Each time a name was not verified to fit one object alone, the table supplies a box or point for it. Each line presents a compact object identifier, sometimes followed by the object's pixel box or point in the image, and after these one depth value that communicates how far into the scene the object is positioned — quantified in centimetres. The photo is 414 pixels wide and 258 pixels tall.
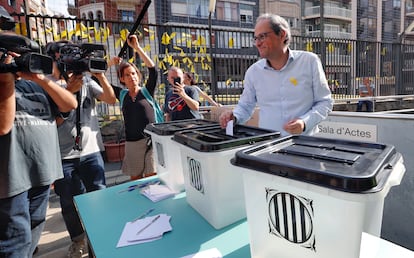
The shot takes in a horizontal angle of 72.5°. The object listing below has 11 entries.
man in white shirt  157
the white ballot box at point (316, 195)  62
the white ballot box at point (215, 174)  101
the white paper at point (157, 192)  138
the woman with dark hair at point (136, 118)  238
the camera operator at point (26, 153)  120
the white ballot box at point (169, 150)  139
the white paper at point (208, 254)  90
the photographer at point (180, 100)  292
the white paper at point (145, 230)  102
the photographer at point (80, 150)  189
